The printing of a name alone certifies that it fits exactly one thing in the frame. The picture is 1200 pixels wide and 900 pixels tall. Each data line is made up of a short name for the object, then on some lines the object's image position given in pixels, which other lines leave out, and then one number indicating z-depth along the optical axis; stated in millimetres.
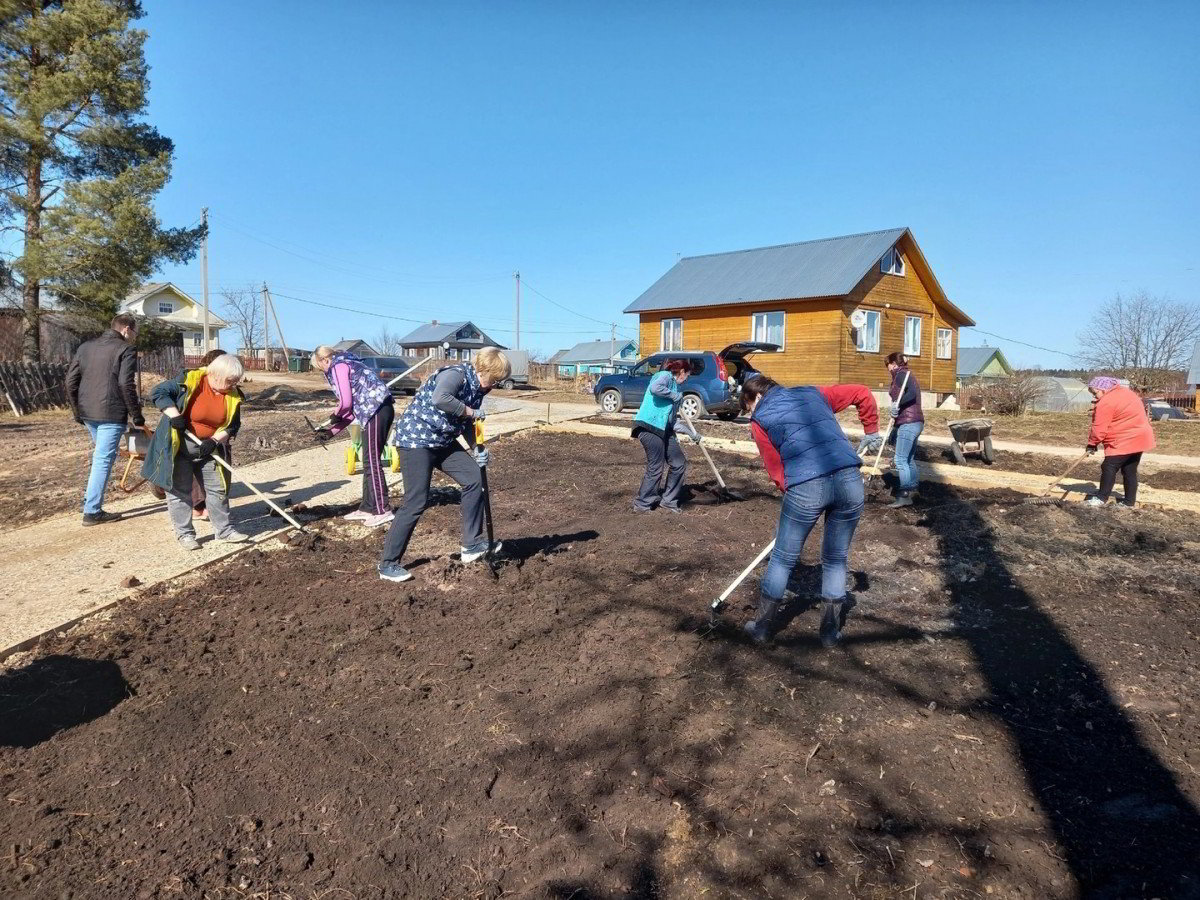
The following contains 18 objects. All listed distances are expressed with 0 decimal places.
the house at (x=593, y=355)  65562
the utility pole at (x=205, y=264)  32875
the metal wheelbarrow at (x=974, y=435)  10539
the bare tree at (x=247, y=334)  67750
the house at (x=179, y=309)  47000
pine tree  15938
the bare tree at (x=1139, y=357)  35125
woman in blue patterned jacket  4805
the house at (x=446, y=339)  61250
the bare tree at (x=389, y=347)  83062
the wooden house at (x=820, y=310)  23844
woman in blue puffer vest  3934
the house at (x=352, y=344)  69662
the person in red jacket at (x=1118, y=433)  7359
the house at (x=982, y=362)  69750
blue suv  16016
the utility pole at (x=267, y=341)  53062
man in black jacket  6102
